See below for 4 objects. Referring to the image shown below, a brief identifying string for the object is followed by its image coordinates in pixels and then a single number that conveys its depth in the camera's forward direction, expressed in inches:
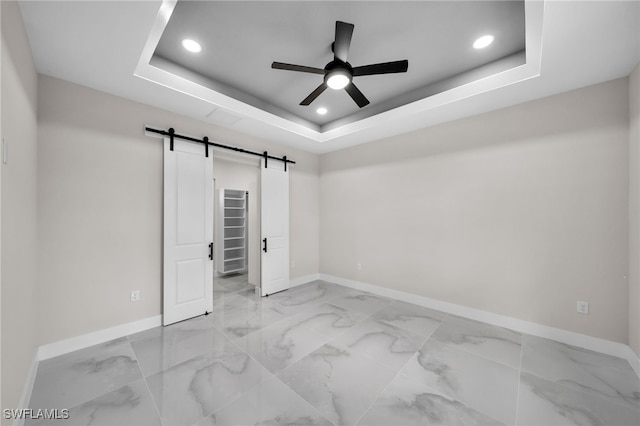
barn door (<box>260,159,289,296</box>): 170.4
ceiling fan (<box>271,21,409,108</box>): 82.7
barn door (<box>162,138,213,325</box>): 123.8
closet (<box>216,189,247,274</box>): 229.9
